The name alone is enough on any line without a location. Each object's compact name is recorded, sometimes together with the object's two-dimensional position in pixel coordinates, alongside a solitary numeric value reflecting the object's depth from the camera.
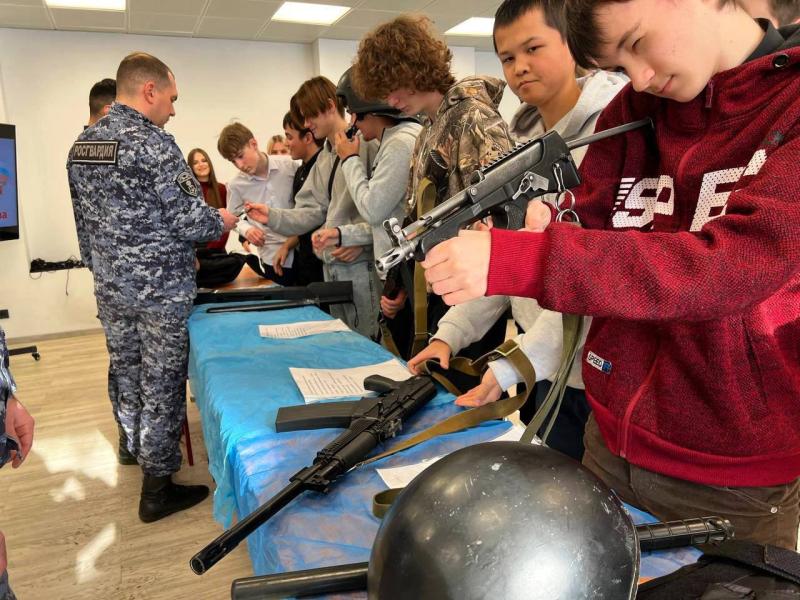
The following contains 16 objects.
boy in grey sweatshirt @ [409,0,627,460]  1.32
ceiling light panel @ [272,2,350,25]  5.77
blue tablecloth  0.83
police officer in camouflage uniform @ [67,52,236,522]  2.21
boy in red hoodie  0.61
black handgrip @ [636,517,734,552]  0.71
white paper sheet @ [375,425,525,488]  0.98
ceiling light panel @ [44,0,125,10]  5.25
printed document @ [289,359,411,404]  1.37
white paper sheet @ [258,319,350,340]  2.00
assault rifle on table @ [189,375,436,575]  0.82
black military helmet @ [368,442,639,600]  0.52
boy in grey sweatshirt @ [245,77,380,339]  2.57
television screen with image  4.49
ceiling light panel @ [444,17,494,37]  6.65
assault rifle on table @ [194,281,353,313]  2.65
